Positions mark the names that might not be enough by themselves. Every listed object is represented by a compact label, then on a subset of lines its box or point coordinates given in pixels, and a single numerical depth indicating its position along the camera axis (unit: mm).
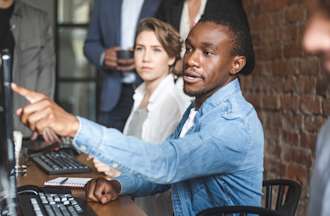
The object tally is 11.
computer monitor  1540
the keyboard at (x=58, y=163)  2593
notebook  2329
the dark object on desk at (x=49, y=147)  3056
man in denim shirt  1990
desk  2031
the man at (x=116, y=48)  3541
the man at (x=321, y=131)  1248
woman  2834
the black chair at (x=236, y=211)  1981
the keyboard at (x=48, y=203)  1927
